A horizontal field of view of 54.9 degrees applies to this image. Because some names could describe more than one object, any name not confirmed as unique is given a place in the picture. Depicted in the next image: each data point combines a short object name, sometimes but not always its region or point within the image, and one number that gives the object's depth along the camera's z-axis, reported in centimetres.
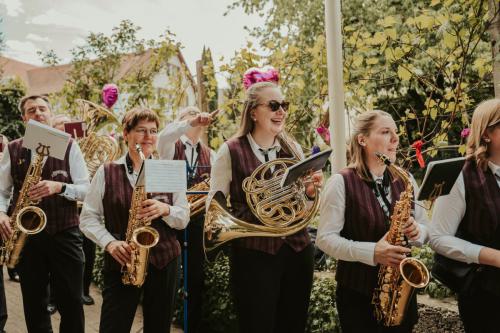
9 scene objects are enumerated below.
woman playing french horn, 269
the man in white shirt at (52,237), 361
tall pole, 413
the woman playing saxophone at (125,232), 287
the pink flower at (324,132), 457
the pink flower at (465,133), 410
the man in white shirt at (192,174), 416
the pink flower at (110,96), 599
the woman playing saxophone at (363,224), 249
